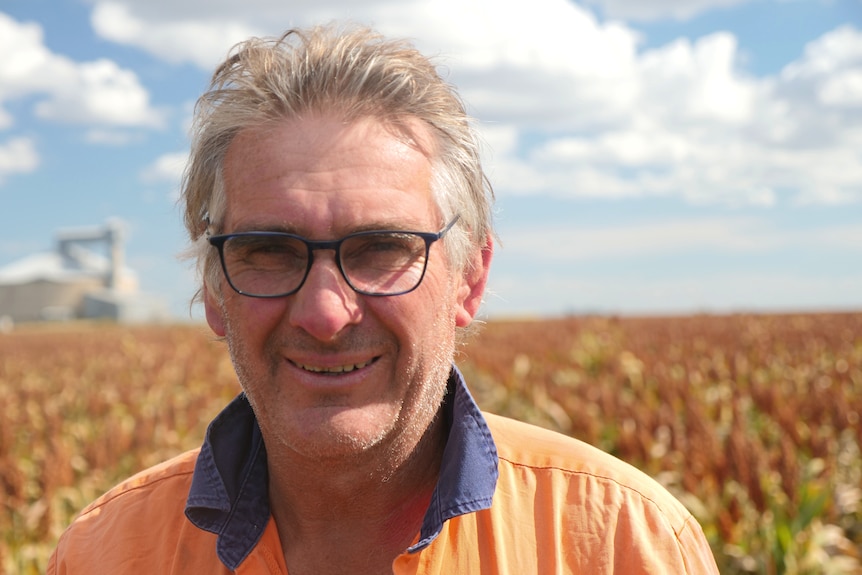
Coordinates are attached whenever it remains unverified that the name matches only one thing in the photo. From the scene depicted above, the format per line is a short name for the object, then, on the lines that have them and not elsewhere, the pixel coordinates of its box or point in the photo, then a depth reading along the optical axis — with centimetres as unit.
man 95
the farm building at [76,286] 4639
